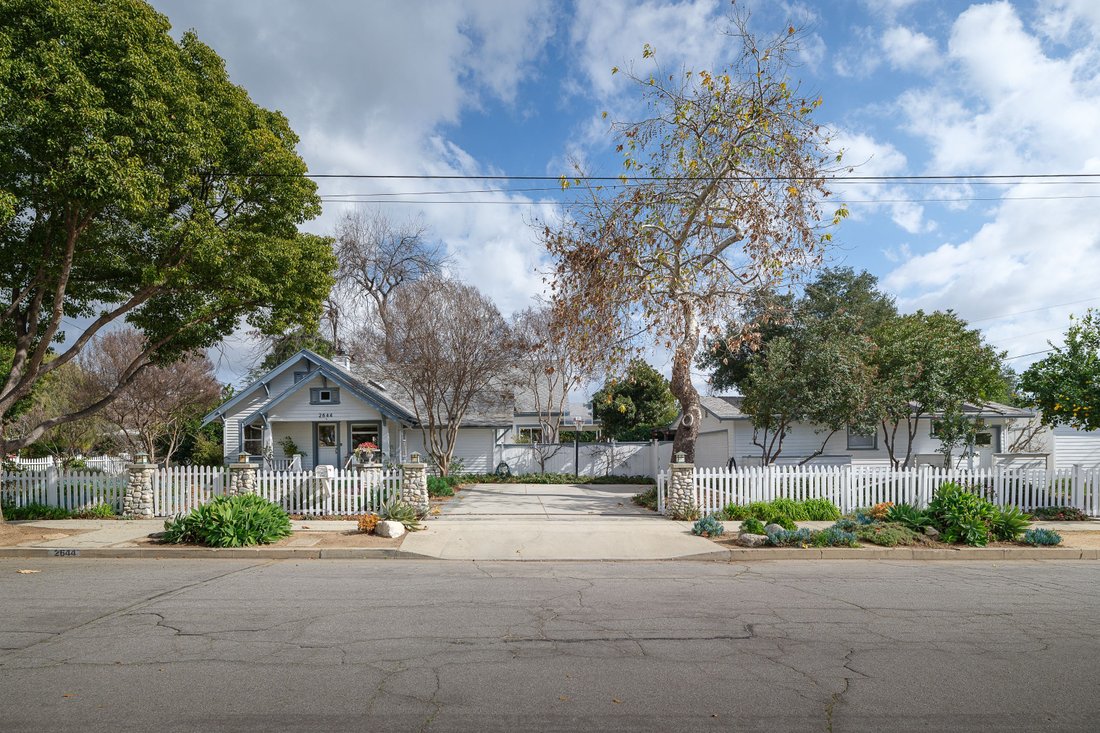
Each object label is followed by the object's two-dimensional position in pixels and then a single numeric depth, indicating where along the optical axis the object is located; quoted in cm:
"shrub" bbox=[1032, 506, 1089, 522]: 1630
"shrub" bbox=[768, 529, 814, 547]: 1230
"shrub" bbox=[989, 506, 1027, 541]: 1303
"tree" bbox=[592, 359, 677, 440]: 3512
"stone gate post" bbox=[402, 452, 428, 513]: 1545
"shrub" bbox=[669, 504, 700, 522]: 1580
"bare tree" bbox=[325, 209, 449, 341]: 3700
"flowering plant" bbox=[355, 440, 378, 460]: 2129
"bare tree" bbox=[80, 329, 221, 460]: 2750
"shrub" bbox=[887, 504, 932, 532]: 1312
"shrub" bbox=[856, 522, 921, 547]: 1256
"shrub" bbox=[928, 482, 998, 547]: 1266
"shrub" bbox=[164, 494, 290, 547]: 1221
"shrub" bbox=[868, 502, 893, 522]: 1404
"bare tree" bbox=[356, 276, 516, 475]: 2403
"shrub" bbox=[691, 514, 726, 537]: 1352
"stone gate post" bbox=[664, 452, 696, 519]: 1595
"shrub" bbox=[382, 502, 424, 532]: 1413
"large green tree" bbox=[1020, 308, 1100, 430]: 1738
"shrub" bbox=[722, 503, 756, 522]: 1580
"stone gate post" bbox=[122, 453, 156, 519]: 1565
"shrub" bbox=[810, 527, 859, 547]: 1248
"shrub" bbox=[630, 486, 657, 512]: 1814
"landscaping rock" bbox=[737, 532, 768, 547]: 1241
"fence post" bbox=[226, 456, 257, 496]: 1555
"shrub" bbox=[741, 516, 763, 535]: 1302
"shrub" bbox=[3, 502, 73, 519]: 1555
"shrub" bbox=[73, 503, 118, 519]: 1566
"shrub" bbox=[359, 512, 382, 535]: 1364
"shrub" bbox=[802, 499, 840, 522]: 1568
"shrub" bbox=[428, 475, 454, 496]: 2133
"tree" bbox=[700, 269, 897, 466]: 2008
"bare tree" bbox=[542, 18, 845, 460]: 1708
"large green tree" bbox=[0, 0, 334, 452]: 1155
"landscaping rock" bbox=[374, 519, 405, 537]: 1319
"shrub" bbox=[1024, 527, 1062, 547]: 1277
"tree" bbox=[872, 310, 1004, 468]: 2098
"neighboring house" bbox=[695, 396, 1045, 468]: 2503
